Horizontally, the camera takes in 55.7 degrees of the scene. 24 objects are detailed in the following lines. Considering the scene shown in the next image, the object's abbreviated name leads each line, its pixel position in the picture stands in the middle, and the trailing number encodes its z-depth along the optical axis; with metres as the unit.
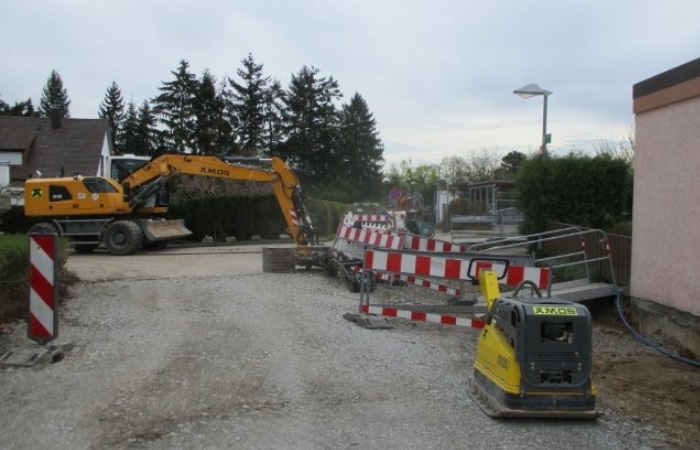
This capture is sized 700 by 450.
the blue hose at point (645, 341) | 8.20
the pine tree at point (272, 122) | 64.12
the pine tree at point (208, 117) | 59.69
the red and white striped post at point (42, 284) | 7.25
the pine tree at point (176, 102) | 65.69
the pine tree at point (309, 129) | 64.19
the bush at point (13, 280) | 8.29
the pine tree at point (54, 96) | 93.81
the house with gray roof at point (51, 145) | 43.25
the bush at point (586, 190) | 16.48
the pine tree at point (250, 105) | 63.44
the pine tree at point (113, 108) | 85.19
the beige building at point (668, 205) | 8.85
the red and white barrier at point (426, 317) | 9.27
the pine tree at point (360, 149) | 69.19
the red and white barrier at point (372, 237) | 13.00
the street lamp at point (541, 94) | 18.74
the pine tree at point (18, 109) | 72.69
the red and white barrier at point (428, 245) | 13.06
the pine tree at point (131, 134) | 74.06
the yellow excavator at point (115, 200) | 22.31
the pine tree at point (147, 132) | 69.00
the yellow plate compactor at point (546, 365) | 5.48
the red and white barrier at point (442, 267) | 9.27
